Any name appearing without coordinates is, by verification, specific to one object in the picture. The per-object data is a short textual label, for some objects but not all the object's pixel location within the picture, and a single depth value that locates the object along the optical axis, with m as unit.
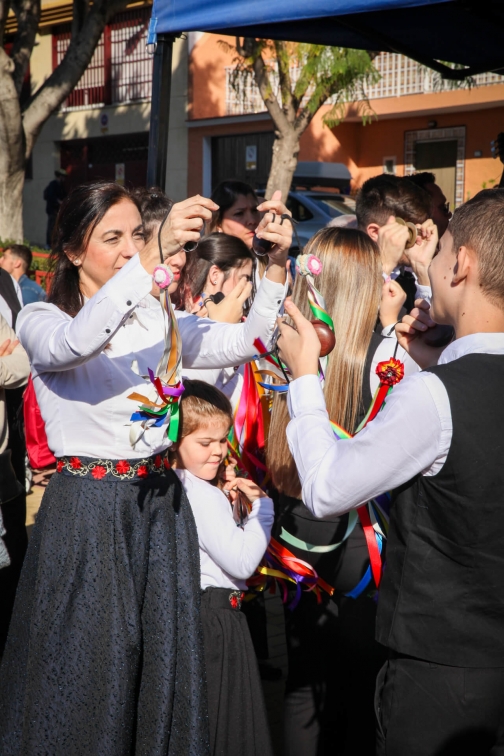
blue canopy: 2.91
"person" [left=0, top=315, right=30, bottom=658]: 3.53
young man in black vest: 1.71
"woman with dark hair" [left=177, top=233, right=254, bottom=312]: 3.54
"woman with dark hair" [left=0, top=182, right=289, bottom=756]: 2.24
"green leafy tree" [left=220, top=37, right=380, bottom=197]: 9.37
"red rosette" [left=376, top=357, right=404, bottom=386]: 2.18
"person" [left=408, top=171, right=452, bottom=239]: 4.45
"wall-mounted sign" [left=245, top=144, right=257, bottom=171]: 18.47
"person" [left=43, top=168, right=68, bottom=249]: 17.56
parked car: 12.21
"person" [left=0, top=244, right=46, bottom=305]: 7.46
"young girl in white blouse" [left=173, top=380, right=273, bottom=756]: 2.47
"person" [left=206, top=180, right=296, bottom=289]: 4.36
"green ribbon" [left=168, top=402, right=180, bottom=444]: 2.06
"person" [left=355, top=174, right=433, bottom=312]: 3.92
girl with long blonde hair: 2.54
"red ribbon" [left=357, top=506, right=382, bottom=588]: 2.46
